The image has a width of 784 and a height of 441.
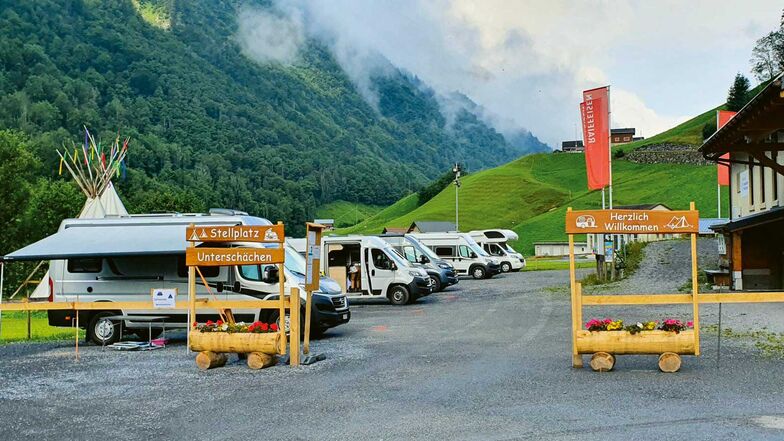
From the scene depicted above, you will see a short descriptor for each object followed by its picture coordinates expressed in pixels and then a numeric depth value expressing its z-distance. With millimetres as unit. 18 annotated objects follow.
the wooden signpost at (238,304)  12750
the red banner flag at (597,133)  33719
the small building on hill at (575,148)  185388
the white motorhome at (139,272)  16625
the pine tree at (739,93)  127250
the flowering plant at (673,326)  11414
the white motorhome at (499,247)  48812
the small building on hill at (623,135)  197125
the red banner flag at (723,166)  33775
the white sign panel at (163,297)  14469
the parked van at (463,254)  41562
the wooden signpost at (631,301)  11258
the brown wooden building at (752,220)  24938
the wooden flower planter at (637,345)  11227
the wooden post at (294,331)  12883
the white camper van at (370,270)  26016
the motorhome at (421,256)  32594
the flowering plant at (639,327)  11469
